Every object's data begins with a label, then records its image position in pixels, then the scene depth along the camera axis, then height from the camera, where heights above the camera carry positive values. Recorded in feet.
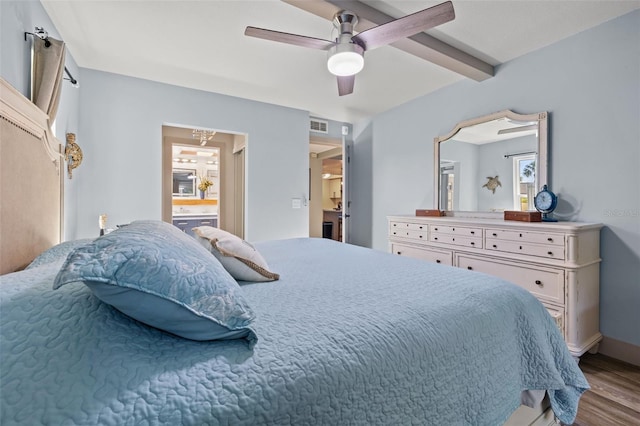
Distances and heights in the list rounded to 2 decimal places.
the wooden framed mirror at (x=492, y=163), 8.73 +1.58
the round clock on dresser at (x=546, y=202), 7.91 +0.20
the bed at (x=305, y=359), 1.69 -1.12
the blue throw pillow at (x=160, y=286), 1.97 -0.57
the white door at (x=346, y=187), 15.83 +1.24
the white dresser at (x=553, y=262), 6.86 -1.41
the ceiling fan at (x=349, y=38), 5.79 +3.69
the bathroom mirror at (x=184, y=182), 22.66 +2.11
